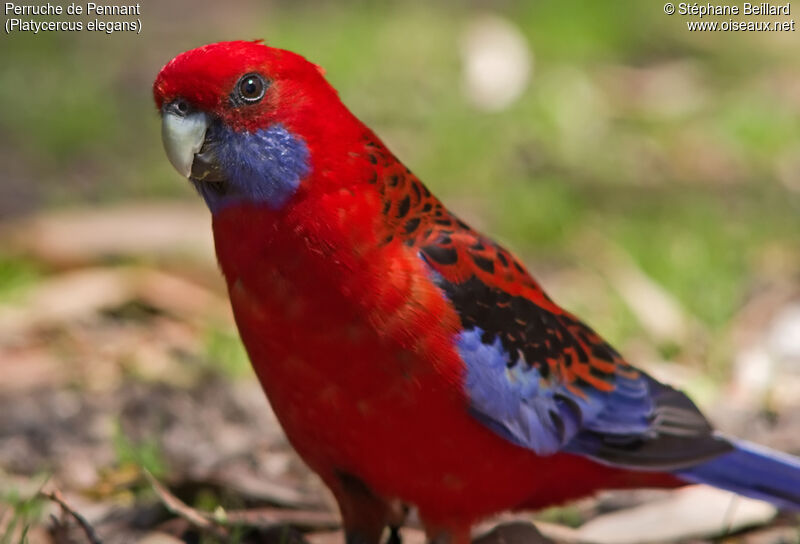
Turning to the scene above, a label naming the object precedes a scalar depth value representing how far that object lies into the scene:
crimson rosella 5.03
